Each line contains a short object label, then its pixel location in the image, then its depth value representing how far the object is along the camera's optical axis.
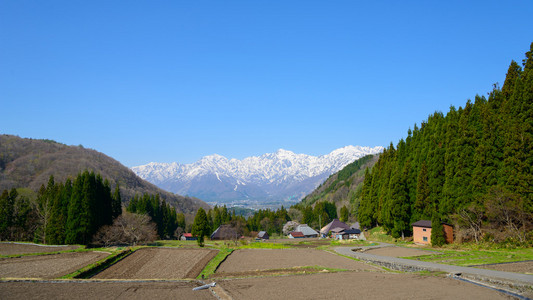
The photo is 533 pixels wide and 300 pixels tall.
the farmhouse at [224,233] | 80.81
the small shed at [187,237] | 96.29
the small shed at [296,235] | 97.30
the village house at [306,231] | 99.02
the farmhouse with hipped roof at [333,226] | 93.71
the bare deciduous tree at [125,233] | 54.53
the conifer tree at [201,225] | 67.00
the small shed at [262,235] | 93.67
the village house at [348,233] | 80.09
